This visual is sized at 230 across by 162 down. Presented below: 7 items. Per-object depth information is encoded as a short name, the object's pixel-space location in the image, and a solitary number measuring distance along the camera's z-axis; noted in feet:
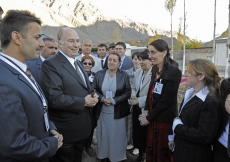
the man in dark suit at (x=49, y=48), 12.37
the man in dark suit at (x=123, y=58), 17.38
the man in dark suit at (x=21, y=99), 4.28
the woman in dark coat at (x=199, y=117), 6.38
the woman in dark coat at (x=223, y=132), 6.10
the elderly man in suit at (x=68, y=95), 7.53
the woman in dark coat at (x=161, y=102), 9.14
